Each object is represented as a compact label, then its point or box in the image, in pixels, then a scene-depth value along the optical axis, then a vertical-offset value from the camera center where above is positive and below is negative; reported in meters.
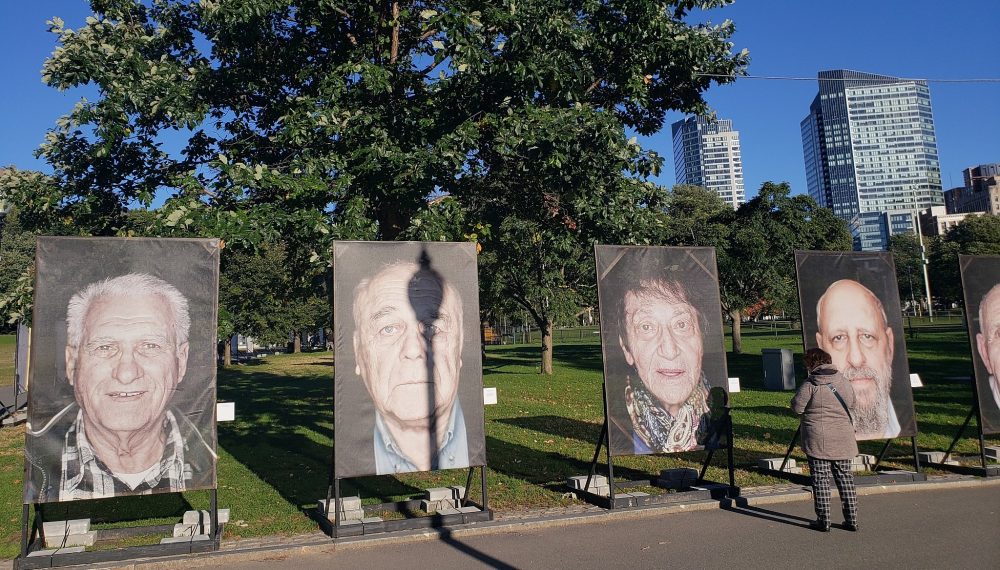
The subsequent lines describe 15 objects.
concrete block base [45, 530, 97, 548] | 6.73 -1.69
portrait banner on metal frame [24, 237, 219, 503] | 6.44 +0.01
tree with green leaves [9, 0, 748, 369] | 9.72 +4.01
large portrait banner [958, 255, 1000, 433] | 9.66 +0.03
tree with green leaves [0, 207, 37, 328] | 58.16 +12.63
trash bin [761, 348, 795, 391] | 19.86 -0.99
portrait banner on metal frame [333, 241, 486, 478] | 7.30 -0.04
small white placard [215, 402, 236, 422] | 6.82 -0.48
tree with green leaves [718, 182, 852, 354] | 31.67 +4.37
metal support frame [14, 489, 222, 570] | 6.14 -1.72
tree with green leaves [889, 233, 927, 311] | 73.86 +6.51
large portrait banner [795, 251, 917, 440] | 9.10 +0.03
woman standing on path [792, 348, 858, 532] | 6.98 -1.06
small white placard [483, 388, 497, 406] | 7.67 -0.52
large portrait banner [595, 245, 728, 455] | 8.23 -0.04
